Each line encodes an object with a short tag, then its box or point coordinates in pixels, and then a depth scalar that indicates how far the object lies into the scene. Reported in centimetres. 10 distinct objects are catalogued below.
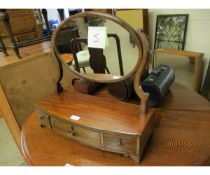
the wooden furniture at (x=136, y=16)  171
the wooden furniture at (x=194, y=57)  162
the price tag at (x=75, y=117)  57
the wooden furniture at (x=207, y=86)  167
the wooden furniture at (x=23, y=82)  86
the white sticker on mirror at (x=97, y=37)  60
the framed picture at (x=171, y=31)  168
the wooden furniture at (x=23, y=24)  187
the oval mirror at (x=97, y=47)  56
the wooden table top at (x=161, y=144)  53
